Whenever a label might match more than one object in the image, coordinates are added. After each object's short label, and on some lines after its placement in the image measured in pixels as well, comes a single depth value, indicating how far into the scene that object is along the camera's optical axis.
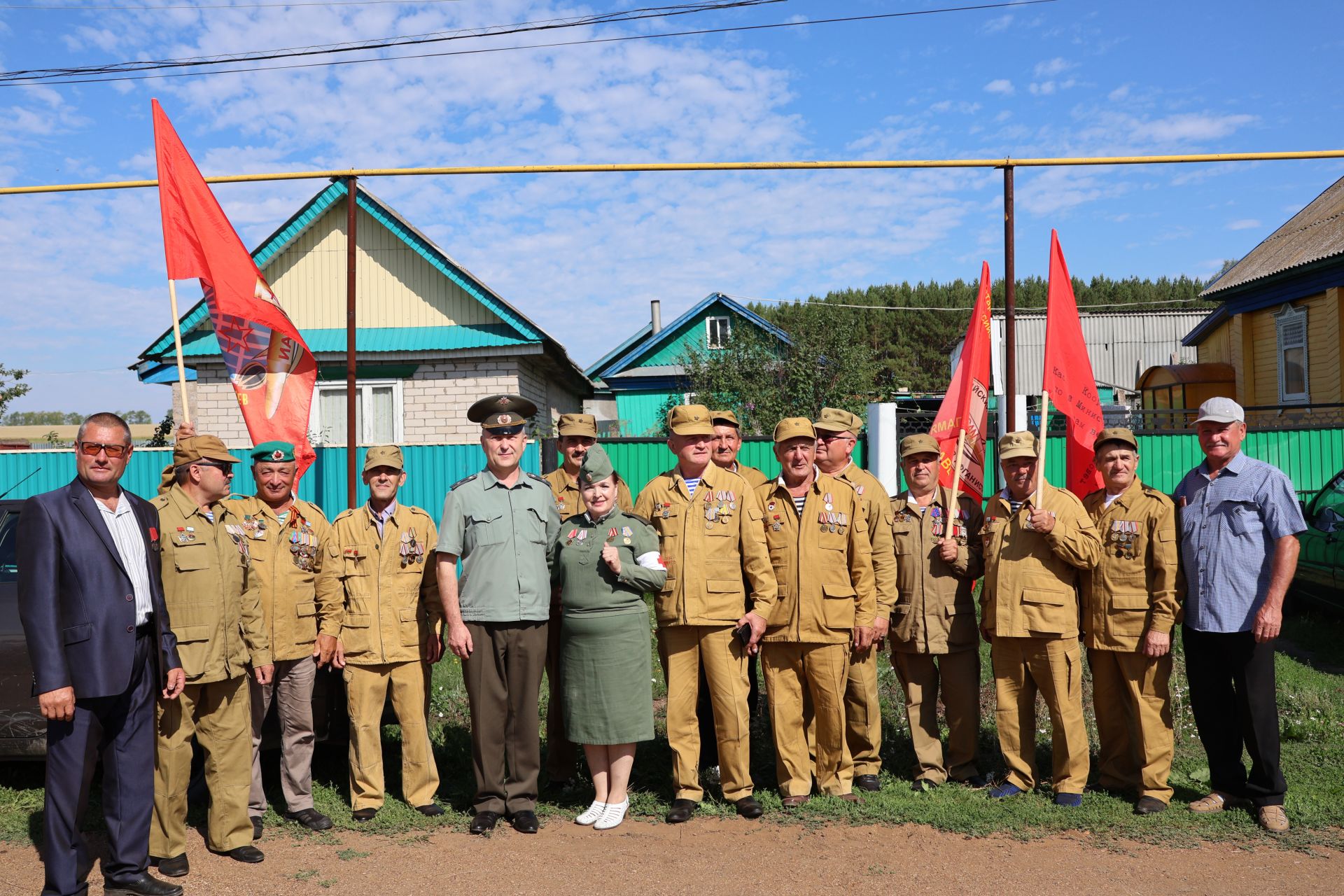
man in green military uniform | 4.88
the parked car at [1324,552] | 8.14
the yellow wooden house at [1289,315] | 15.12
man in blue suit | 3.86
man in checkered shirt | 4.68
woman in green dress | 4.86
